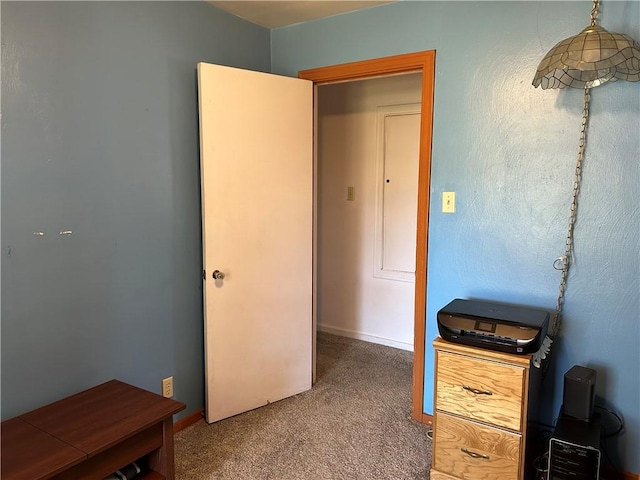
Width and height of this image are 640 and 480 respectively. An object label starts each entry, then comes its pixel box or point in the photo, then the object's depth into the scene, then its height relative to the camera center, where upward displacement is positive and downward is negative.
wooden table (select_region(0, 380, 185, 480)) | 1.51 -0.85
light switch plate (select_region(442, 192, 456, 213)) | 2.38 -0.02
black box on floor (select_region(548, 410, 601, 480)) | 1.72 -0.95
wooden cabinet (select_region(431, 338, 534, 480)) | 1.84 -0.88
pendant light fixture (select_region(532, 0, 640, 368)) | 1.75 +0.53
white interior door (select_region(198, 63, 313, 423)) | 2.40 -0.20
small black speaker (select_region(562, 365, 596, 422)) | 1.88 -0.79
